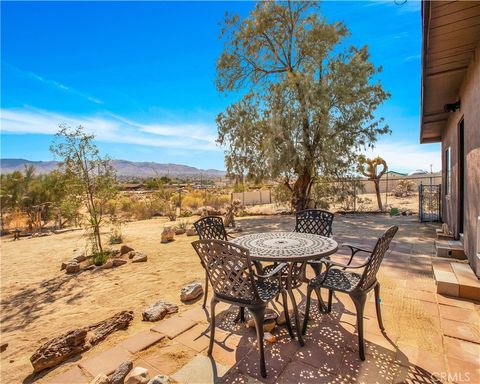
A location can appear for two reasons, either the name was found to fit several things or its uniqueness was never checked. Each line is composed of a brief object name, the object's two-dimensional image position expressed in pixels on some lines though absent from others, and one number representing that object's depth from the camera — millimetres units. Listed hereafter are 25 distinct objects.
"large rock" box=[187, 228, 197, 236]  6883
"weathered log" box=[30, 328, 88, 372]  1957
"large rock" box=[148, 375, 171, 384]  1540
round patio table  2039
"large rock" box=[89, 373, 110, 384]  1587
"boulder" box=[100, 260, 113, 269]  4711
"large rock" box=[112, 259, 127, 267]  4766
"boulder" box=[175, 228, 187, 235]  7211
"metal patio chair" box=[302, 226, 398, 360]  1824
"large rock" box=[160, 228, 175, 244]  6394
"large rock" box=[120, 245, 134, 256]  5390
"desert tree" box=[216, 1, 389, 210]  8750
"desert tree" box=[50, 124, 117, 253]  5090
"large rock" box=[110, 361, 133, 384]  1630
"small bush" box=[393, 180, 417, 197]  17250
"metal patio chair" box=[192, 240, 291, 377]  1721
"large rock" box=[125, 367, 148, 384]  1610
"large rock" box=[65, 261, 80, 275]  4609
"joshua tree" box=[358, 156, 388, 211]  10652
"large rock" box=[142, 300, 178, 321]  2600
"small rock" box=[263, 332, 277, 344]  2074
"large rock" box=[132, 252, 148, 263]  4840
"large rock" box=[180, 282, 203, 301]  3004
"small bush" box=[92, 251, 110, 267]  4934
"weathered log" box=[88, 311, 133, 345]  2301
